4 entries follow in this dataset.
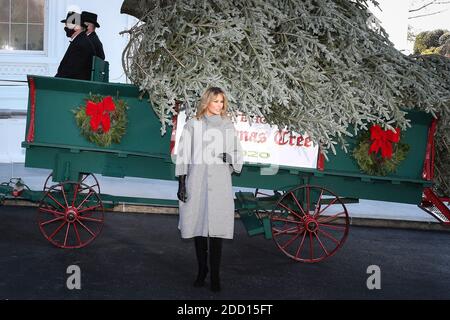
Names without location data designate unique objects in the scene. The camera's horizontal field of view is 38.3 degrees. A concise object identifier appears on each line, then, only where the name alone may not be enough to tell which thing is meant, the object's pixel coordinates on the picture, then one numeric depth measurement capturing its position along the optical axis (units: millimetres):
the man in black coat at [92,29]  7680
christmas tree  6250
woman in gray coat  5691
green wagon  6734
